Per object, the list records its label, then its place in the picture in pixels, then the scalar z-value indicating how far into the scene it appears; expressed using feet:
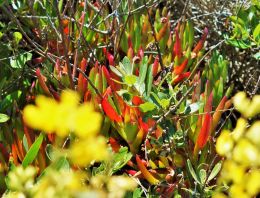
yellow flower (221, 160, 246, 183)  1.92
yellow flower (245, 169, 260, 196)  1.89
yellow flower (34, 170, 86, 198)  1.81
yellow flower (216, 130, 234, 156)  2.20
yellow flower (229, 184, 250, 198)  1.94
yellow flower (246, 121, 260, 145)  2.02
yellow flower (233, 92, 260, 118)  2.38
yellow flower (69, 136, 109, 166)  1.66
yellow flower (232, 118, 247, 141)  2.23
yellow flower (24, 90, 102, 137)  1.56
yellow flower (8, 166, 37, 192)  2.21
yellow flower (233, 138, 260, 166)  1.97
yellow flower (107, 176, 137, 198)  2.02
